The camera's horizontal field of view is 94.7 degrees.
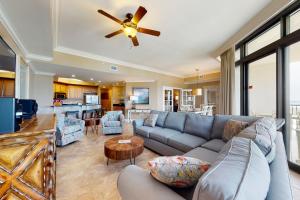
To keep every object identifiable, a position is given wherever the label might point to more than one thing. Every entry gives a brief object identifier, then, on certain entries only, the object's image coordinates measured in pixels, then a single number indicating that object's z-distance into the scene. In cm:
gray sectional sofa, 52
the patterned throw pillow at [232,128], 217
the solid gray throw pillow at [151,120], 370
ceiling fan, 223
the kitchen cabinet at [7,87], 197
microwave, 758
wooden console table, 112
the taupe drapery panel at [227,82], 362
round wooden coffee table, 231
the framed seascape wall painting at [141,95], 747
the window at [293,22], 217
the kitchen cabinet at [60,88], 773
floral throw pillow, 88
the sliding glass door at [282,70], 230
